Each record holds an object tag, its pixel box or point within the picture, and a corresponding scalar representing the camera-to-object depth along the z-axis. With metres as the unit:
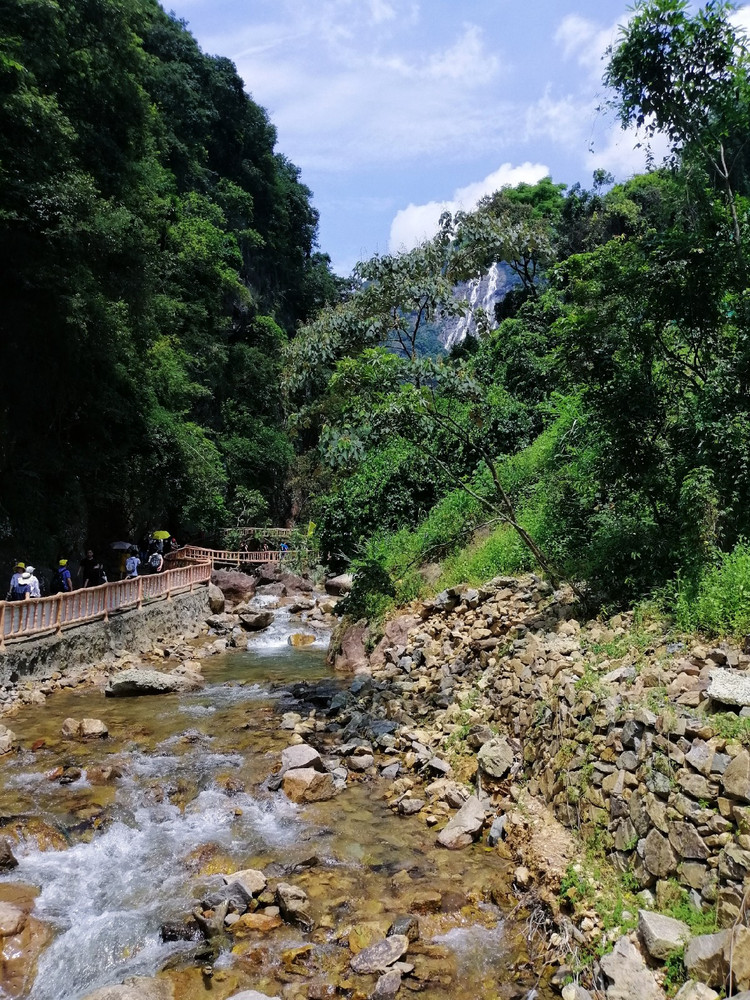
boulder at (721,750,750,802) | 4.56
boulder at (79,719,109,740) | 10.08
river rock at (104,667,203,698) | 12.77
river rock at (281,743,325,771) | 8.59
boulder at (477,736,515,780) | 7.48
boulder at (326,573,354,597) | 26.63
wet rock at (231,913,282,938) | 5.53
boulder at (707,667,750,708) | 5.23
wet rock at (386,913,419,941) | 5.42
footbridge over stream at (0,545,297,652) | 12.41
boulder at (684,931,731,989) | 3.89
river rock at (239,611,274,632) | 21.66
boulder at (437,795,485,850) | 6.81
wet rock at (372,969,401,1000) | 4.78
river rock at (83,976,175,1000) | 4.64
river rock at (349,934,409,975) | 5.05
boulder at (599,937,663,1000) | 4.14
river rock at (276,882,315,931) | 5.61
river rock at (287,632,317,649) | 19.52
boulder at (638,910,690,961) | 4.30
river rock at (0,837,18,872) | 6.32
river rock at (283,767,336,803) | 8.06
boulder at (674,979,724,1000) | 3.83
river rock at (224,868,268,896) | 5.97
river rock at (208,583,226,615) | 23.73
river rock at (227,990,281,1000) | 4.63
